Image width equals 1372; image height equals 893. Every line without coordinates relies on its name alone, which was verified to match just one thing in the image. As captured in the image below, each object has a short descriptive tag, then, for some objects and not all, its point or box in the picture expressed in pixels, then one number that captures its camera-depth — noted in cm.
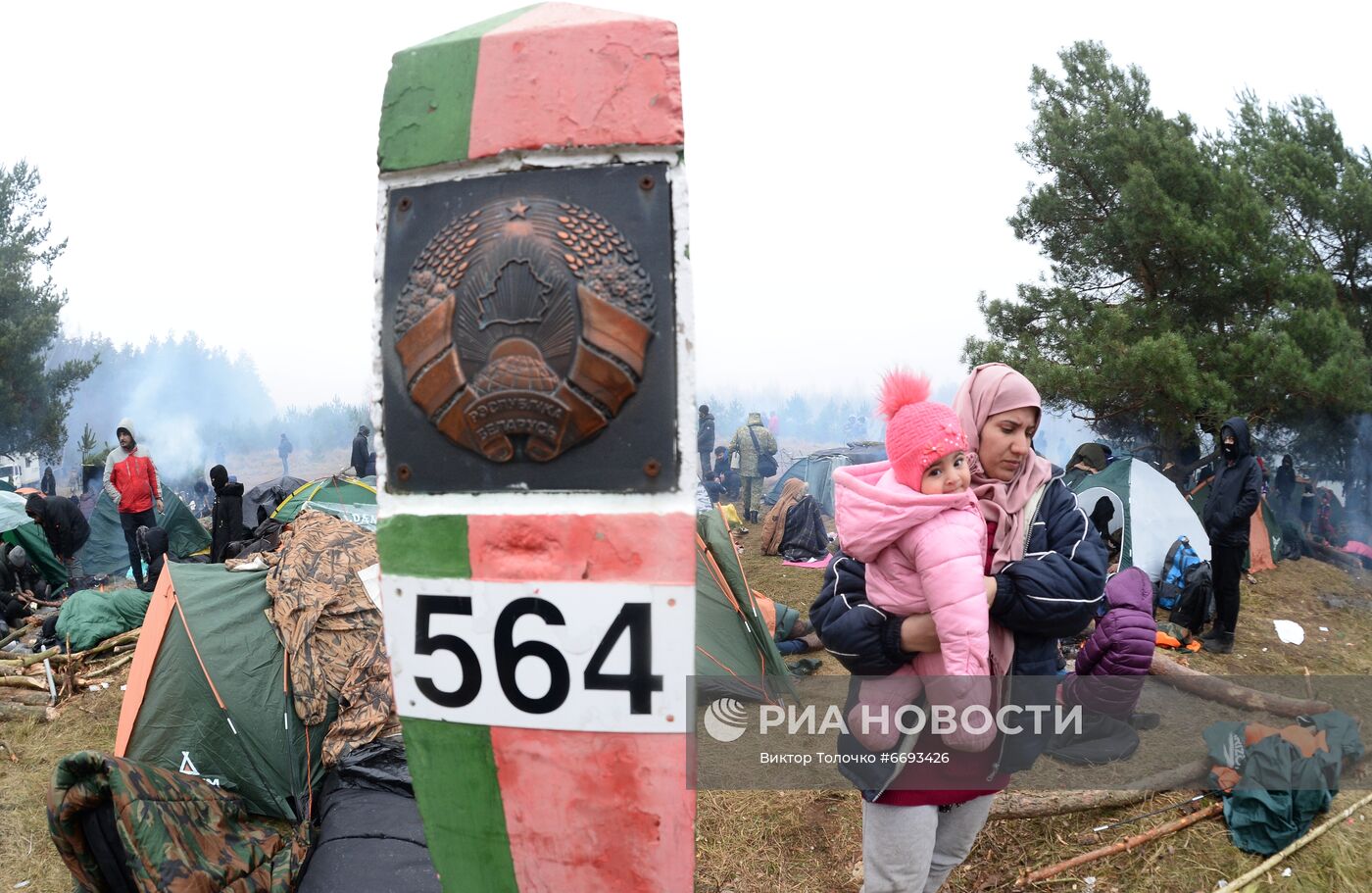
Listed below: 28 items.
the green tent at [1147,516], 788
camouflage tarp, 408
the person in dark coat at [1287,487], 1131
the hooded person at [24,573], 806
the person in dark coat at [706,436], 1467
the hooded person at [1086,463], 884
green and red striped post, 143
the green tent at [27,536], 834
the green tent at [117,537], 927
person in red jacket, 818
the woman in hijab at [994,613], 188
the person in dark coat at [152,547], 784
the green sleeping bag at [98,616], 642
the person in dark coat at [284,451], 2356
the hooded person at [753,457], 1344
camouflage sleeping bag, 295
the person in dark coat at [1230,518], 636
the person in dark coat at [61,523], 827
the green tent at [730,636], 531
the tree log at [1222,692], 466
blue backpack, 744
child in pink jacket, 178
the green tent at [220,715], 402
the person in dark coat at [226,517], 750
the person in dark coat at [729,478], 1571
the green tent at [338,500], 760
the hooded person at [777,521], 1064
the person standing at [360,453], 1155
